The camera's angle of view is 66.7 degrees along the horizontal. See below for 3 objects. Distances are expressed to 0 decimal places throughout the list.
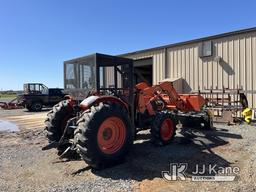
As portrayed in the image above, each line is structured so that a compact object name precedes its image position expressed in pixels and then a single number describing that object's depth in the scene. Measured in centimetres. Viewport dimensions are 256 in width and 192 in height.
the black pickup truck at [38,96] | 1534
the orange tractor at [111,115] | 368
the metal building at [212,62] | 824
